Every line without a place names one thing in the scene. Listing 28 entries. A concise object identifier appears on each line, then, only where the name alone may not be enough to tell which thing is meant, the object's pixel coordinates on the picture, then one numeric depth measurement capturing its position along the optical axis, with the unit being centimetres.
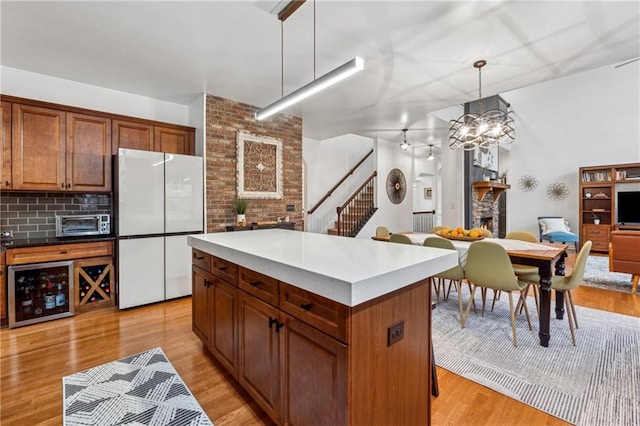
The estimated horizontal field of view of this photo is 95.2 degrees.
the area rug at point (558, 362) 183
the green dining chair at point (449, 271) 303
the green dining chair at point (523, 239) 307
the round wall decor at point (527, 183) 841
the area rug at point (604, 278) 435
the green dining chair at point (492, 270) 265
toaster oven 352
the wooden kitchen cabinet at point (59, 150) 313
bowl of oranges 345
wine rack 339
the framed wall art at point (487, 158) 624
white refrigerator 346
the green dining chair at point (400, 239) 343
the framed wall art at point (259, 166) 443
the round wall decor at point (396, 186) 751
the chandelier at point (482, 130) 342
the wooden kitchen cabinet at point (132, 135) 370
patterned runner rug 174
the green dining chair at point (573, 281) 259
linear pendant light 188
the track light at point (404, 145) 612
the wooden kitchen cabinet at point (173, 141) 402
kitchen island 114
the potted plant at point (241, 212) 427
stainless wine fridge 306
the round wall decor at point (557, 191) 791
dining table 254
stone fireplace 607
